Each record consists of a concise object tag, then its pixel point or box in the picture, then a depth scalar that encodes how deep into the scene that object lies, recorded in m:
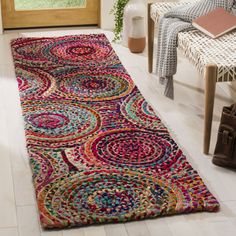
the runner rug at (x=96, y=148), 2.75
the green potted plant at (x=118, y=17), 4.60
